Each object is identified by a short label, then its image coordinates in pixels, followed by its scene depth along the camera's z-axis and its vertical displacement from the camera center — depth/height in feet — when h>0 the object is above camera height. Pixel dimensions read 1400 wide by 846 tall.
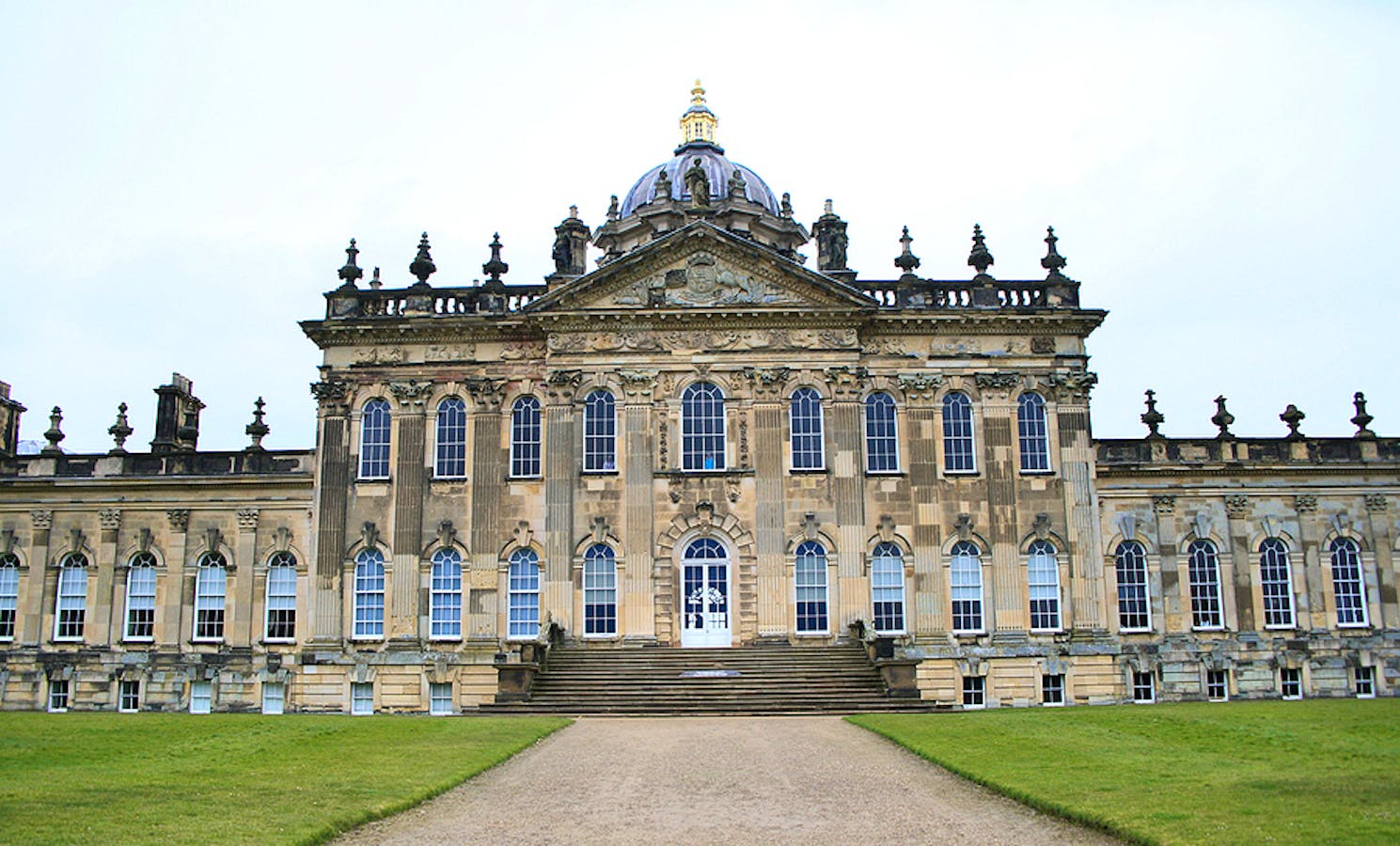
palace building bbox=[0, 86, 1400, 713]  109.29 +9.73
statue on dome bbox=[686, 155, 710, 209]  116.26 +41.06
